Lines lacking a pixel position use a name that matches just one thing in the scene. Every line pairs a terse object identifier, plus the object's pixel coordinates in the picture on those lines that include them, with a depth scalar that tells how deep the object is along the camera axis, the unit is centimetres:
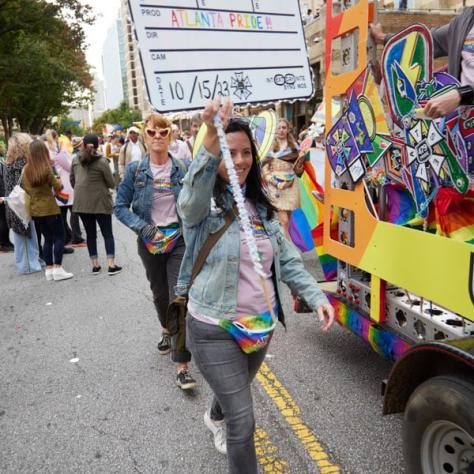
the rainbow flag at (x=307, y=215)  494
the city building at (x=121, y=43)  18295
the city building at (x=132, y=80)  13675
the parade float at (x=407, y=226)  204
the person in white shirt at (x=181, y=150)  735
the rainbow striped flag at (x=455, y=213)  240
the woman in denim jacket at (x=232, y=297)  202
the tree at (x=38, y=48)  2156
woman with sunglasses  356
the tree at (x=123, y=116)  10116
